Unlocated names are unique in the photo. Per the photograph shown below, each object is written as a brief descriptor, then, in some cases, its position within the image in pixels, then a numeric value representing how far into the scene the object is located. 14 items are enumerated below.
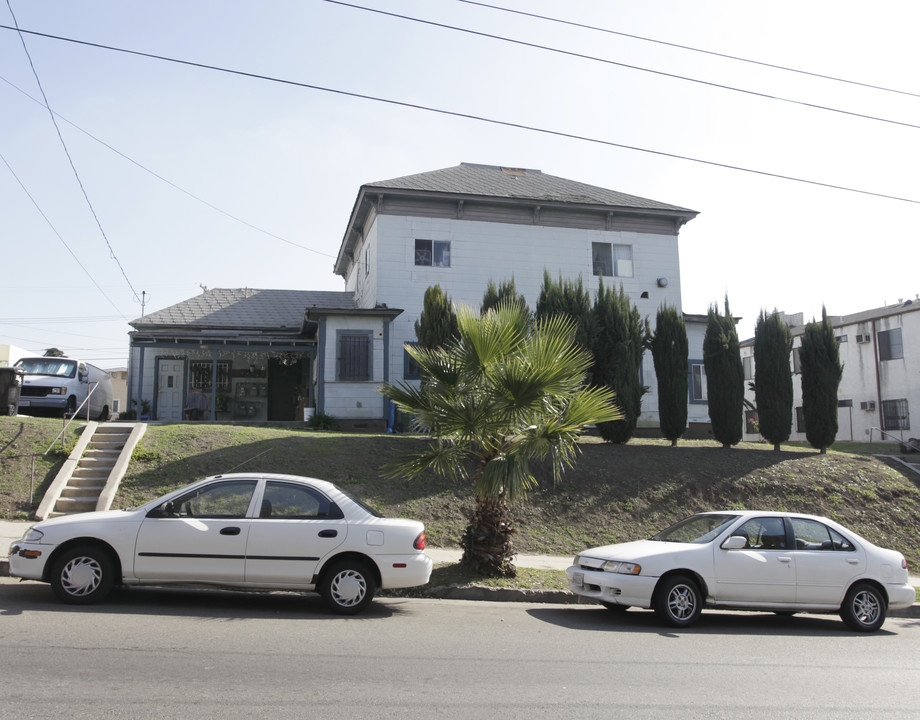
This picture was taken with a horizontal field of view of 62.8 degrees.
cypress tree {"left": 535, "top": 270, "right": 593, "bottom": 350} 18.00
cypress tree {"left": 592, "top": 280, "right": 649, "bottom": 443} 17.91
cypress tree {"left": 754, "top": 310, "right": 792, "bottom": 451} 19.03
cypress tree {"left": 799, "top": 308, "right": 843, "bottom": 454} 19.03
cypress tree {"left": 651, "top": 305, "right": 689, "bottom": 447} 18.73
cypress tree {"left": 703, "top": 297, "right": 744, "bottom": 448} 18.95
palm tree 10.14
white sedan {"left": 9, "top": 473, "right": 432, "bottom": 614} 7.79
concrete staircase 12.52
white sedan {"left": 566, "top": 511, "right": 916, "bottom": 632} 8.73
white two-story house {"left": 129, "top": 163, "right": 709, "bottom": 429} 22.41
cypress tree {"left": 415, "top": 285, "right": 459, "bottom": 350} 18.84
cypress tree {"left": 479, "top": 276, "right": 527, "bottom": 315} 18.38
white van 19.12
